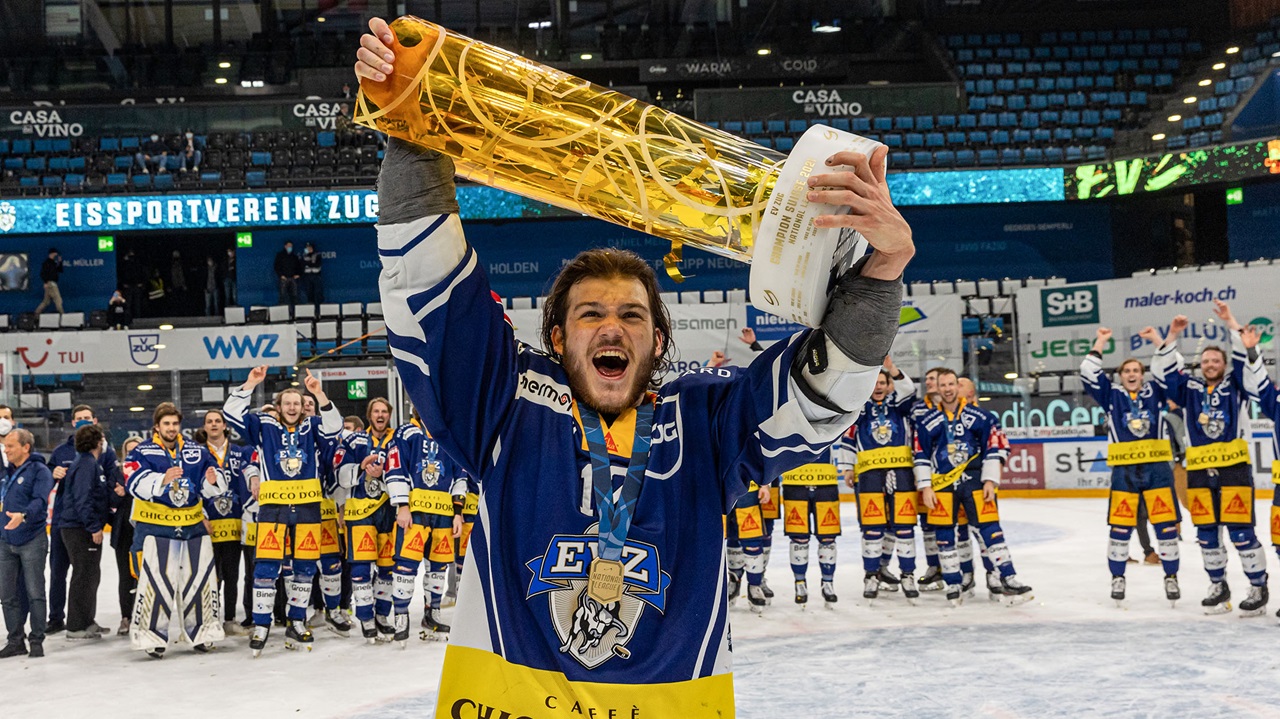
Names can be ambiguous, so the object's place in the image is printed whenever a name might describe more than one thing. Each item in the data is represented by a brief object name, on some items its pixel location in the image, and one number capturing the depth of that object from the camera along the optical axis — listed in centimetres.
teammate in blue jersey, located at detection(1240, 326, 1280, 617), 784
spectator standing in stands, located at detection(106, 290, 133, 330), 2025
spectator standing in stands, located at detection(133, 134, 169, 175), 2283
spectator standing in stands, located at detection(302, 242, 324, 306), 2347
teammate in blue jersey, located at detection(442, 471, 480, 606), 831
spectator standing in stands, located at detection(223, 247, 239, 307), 2380
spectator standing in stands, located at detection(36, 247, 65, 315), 2260
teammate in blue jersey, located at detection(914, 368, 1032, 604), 877
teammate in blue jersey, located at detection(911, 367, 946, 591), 919
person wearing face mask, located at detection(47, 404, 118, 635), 914
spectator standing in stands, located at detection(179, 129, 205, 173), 2288
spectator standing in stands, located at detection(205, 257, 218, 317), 2294
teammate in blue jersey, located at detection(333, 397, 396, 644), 818
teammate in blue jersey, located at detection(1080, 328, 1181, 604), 840
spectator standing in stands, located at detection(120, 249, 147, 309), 2368
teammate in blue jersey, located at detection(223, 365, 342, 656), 789
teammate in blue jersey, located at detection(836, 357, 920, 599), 914
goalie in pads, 779
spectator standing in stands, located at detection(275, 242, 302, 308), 2252
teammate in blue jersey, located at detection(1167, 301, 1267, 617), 796
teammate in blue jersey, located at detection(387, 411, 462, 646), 808
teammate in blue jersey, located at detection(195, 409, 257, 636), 863
